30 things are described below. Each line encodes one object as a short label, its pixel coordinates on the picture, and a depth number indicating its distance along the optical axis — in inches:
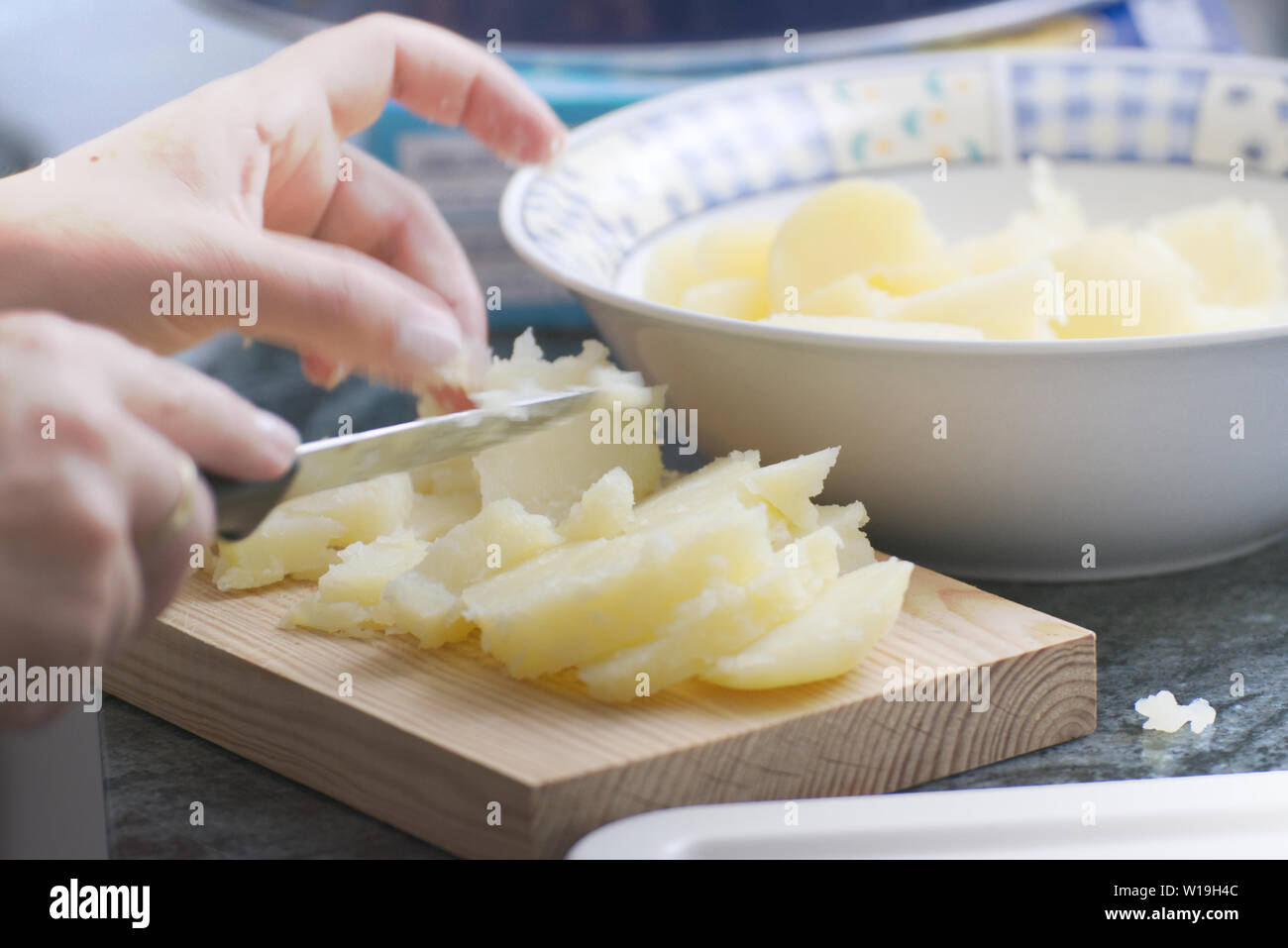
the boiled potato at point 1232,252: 46.3
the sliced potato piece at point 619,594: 30.6
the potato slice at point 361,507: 38.2
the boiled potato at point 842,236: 43.1
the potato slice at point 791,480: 35.2
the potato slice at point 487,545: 34.1
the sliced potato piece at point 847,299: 40.9
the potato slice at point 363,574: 34.9
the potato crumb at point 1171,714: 34.1
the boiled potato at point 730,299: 44.4
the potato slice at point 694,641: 30.5
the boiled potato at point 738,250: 46.9
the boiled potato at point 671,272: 47.5
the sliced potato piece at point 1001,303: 38.8
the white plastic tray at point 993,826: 27.3
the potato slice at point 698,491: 35.3
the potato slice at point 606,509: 34.5
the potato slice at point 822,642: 30.4
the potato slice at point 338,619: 34.6
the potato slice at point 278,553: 37.1
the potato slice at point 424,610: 33.3
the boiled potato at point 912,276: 42.4
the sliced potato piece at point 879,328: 38.1
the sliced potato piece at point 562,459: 38.2
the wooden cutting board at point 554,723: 28.6
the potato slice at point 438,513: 39.5
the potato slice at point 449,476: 41.8
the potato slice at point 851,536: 36.1
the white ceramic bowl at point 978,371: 36.0
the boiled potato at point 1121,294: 39.5
